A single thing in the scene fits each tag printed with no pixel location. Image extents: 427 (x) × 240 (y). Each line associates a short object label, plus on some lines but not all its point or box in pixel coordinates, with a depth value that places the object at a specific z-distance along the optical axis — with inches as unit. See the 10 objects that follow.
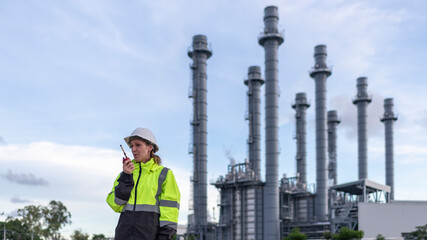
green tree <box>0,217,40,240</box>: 2225.6
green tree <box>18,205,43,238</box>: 2231.8
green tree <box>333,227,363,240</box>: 1653.5
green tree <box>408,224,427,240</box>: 1505.9
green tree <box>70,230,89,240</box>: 2387.6
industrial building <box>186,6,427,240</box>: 1935.3
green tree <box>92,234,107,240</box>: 2220.7
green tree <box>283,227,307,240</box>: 1800.0
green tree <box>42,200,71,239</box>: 2269.6
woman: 164.4
